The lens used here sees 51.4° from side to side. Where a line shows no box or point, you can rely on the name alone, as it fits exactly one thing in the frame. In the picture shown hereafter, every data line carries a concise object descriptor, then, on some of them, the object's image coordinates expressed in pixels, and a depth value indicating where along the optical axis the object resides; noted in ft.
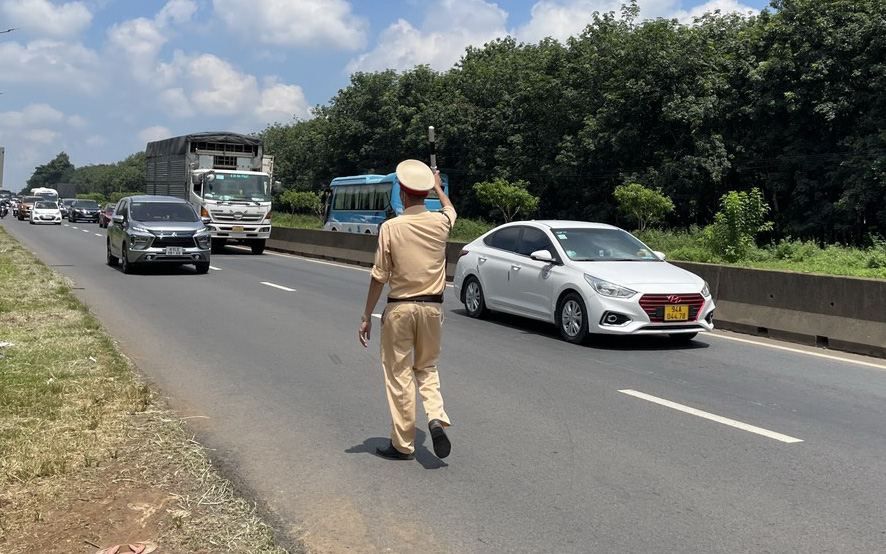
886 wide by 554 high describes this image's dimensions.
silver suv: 64.23
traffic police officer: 18.21
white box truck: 92.79
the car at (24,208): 215.92
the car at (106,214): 170.16
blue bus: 123.54
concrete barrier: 36.01
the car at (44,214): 183.62
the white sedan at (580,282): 34.65
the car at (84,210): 203.10
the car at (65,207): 222.28
